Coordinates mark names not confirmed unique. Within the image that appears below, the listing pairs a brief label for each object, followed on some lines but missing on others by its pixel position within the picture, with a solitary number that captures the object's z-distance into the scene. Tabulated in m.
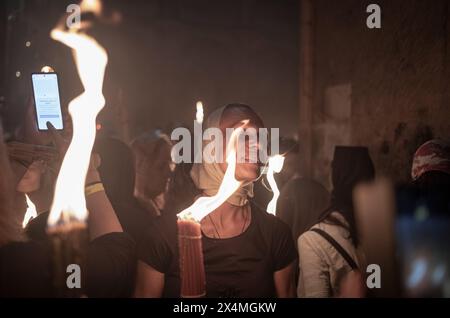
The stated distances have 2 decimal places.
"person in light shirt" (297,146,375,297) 2.87
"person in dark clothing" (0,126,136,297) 2.01
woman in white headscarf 2.60
